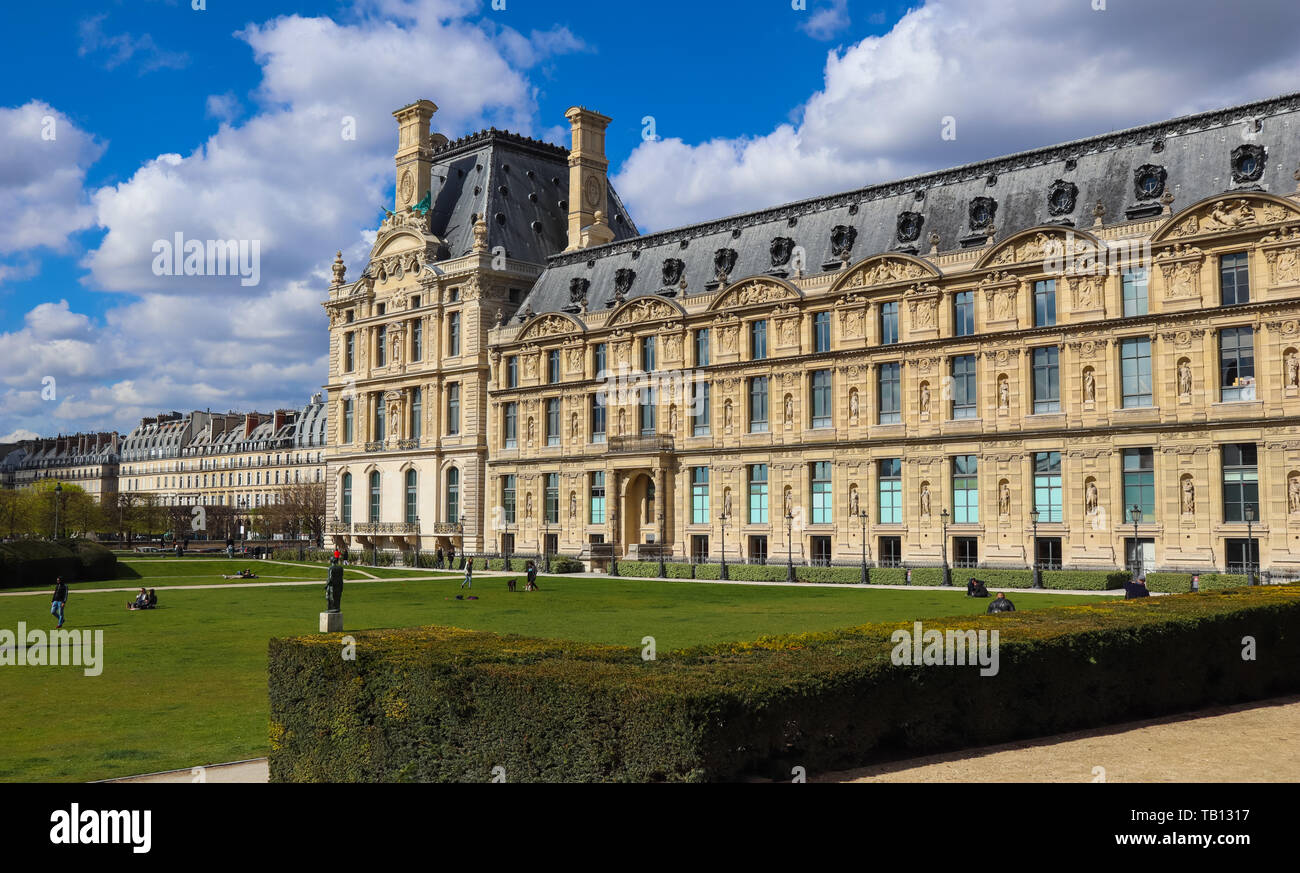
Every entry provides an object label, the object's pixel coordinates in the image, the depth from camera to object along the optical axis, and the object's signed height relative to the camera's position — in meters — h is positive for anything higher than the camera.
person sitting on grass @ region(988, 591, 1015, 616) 31.44 -2.94
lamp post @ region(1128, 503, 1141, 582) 52.62 -0.86
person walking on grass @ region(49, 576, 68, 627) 36.50 -2.89
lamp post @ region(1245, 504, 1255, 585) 47.62 -2.04
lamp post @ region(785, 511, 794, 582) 60.41 -2.68
